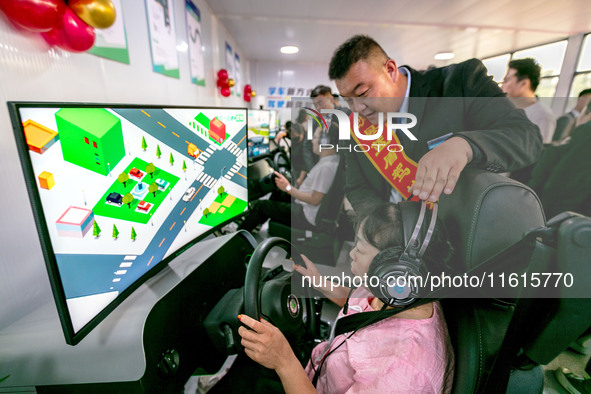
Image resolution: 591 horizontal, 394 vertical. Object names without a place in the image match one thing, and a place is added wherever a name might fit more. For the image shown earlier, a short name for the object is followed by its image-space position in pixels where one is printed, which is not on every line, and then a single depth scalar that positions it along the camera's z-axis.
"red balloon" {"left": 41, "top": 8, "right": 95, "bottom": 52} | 0.83
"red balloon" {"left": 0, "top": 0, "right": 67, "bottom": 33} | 0.67
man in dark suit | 0.72
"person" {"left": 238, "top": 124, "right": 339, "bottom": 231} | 1.96
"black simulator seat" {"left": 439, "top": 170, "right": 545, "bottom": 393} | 0.58
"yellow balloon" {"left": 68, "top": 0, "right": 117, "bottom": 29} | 0.80
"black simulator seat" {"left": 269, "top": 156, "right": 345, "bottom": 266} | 1.95
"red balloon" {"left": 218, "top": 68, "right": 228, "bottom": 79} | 3.56
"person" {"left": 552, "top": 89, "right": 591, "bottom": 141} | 2.58
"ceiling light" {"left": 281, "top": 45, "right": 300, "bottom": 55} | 5.83
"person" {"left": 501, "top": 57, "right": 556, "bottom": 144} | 2.27
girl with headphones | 0.65
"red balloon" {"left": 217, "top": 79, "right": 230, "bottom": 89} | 3.56
